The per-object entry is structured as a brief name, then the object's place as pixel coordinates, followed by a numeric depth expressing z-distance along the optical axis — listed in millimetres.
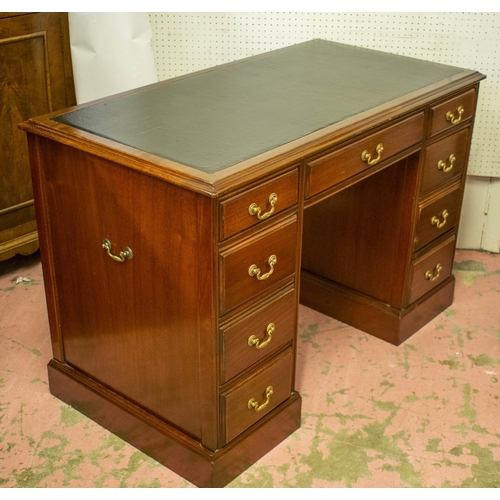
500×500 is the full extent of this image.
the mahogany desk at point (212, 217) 2096
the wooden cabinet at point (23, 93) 3111
